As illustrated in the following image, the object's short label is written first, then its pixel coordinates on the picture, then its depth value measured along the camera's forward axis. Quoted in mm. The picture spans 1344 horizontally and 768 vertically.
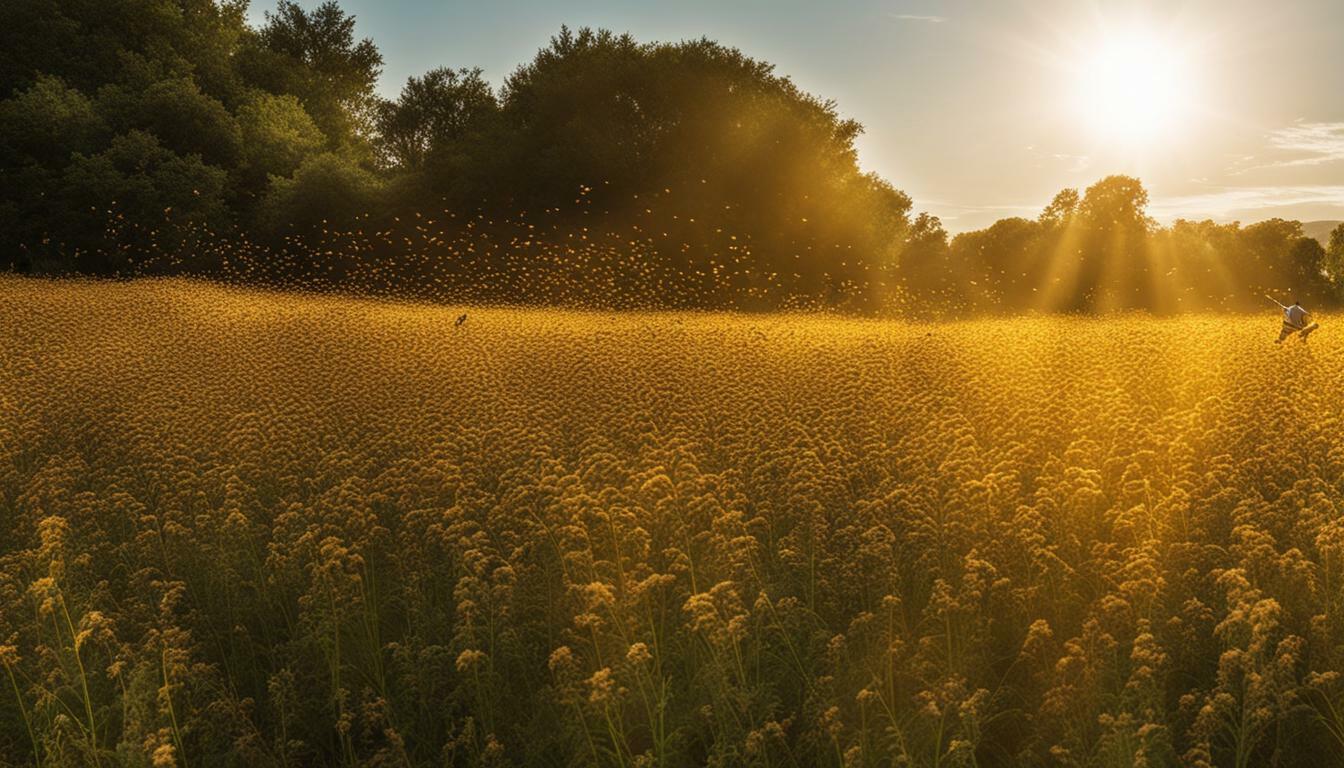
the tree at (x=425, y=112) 65562
